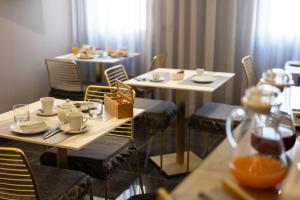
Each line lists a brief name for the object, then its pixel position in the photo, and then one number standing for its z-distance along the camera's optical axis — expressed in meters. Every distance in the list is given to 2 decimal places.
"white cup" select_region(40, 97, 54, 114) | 2.32
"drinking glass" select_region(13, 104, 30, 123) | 2.20
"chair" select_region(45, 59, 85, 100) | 4.14
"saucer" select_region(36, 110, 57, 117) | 2.33
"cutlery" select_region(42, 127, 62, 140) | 1.99
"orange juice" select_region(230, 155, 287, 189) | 1.02
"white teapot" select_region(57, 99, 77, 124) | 2.17
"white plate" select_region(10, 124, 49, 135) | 2.03
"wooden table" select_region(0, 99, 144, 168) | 1.92
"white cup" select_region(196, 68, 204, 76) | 3.25
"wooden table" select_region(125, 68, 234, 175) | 2.94
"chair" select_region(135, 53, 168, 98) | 4.06
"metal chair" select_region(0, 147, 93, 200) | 1.82
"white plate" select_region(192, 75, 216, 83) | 3.04
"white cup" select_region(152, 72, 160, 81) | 3.15
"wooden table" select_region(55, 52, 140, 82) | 4.21
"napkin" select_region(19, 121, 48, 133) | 2.06
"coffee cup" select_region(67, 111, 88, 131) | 2.04
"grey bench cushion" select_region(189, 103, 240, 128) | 3.00
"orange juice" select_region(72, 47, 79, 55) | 4.60
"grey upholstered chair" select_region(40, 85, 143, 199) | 2.29
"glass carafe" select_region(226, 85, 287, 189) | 1.03
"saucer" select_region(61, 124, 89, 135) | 2.04
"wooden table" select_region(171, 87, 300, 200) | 1.03
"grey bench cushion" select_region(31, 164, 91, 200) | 1.94
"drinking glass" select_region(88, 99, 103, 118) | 2.33
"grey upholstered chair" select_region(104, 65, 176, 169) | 3.20
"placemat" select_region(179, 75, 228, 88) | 2.95
